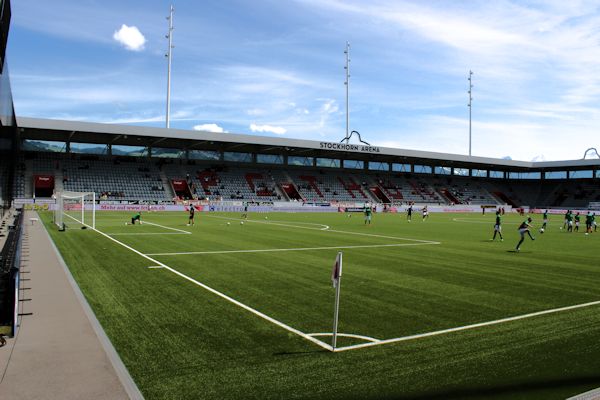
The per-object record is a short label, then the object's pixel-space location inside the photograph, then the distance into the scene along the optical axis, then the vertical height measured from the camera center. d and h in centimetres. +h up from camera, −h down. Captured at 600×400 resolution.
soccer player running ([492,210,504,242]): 2614 -137
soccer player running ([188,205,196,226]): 3422 -184
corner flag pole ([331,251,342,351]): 712 -129
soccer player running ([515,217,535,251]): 2122 -126
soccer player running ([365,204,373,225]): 3928 -128
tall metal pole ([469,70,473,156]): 8262 +1951
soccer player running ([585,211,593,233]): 3459 -139
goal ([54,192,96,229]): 3021 -175
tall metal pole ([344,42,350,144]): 7250 +1755
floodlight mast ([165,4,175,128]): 5797 +1685
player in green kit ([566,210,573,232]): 3569 -147
